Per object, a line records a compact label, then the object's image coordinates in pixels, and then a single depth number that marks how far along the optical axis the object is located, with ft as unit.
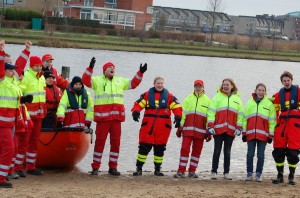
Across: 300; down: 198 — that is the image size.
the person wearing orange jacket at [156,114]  42.39
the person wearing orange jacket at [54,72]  43.27
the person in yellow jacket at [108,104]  42.39
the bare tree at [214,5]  378.32
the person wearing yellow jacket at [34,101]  40.09
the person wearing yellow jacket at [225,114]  42.27
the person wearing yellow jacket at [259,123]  42.11
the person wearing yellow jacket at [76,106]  42.65
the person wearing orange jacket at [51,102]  43.47
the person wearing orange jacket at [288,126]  40.81
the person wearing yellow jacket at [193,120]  42.83
